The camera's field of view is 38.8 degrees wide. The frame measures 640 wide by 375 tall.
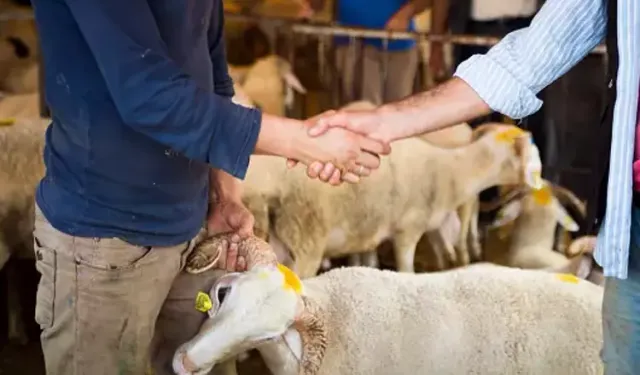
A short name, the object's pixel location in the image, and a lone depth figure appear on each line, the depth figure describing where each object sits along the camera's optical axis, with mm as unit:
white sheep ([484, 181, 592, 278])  3268
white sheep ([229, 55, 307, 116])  4578
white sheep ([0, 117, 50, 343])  2875
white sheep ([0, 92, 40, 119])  3516
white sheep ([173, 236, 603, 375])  2068
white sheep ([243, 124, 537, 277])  3150
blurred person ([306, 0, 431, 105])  4473
